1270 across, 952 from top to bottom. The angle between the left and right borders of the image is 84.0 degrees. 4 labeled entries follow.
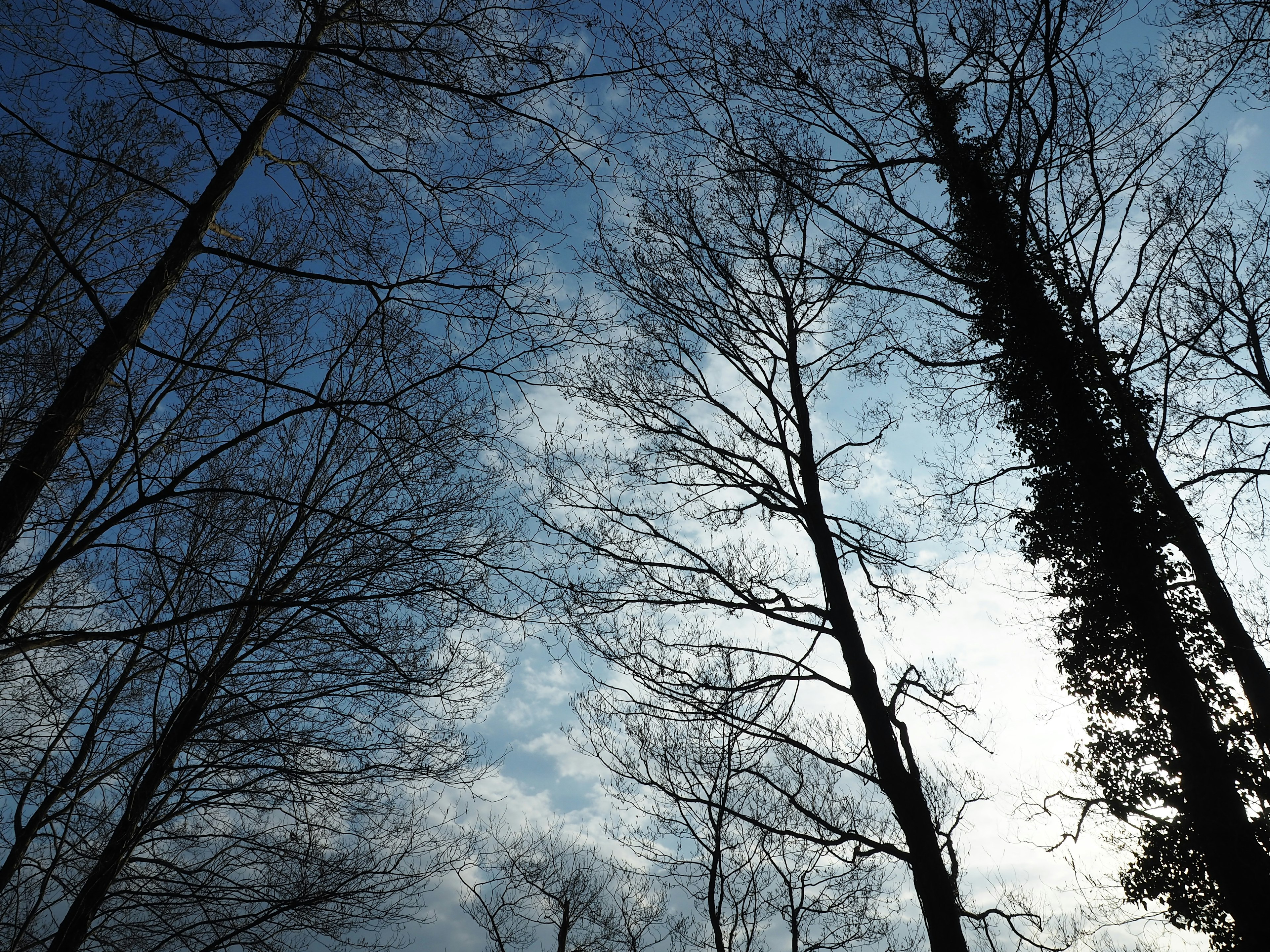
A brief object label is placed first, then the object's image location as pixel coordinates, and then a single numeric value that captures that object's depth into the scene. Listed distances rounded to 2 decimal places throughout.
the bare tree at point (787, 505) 5.56
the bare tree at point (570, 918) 15.20
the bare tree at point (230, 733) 4.49
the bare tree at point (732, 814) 5.80
